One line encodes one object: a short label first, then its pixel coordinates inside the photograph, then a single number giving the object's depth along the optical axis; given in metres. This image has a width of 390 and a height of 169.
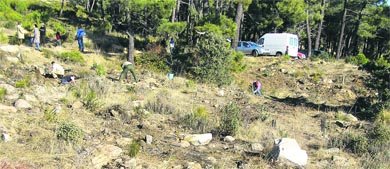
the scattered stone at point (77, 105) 11.76
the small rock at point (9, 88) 12.07
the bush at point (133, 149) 8.31
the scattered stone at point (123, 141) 8.95
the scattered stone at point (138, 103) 12.78
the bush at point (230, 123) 10.77
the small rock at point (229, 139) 10.35
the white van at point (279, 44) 32.19
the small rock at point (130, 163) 7.77
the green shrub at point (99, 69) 17.64
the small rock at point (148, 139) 9.37
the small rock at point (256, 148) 9.55
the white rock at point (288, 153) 8.63
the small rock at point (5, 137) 8.30
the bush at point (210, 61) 19.56
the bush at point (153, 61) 21.06
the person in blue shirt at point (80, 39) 22.38
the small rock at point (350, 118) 13.89
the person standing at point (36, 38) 20.73
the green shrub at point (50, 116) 9.89
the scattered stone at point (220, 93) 16.89
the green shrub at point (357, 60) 29.18
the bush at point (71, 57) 19.98
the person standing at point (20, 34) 21.45
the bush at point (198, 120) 11.20
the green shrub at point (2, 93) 11.20
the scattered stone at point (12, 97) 11.39
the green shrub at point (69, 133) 8.46
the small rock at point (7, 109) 10.25
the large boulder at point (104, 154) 7.75
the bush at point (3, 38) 20.47
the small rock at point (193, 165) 8.06
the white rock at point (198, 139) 9.90
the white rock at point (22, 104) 10.78
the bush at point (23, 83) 12.82
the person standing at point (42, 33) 23.16
